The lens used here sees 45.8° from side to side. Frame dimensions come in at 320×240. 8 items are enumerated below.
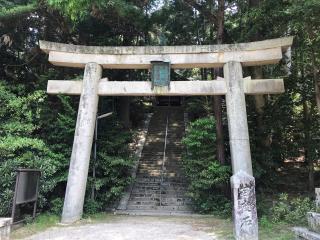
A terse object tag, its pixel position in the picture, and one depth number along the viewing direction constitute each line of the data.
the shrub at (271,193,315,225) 9.44
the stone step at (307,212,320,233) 7.02
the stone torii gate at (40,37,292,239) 10.87
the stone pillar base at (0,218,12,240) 7.61
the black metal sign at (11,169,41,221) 9.62
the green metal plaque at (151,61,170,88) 11.38
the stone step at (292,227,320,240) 6.62
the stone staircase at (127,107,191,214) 13.20
